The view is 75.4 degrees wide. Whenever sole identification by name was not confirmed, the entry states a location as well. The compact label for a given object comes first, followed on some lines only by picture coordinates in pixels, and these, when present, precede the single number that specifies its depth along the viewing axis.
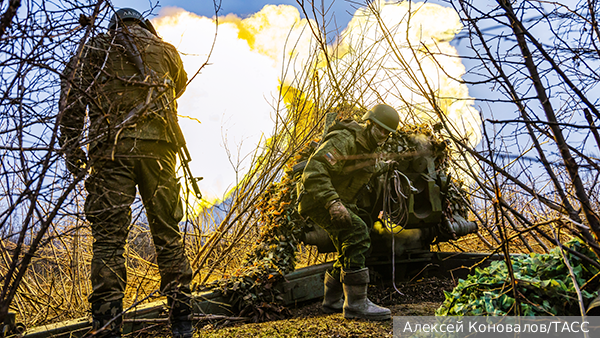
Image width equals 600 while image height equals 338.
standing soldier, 2.49
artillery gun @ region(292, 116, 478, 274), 4.65
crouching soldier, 3.57
